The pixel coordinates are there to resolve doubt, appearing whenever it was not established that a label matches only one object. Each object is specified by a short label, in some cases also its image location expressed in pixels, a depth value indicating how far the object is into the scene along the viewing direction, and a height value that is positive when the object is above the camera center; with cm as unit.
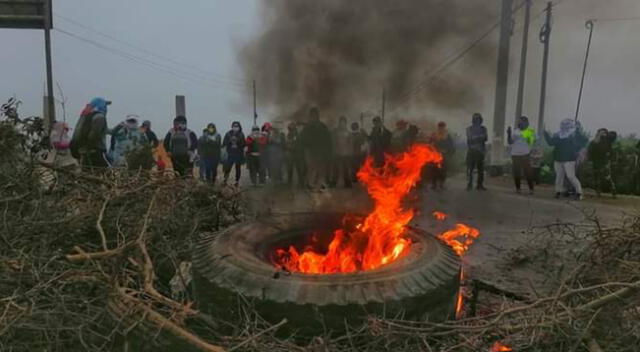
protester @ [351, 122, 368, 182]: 543 -10
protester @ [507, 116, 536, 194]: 960 -15
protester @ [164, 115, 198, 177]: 849 -18
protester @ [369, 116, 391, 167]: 545 -2
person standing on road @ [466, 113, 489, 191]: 926 +1
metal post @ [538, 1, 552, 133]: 2162 +281
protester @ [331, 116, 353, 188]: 557 -21
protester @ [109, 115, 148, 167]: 728 -12
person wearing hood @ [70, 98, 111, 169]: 625 -3
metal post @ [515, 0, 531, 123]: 1657 +268
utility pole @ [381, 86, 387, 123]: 554 +52
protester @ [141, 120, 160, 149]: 918 +0
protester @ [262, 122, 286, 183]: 845 -32
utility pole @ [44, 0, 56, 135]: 1156 +194
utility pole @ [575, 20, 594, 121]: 1514 +247
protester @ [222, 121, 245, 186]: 1037 -24
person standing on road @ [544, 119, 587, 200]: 877 -13
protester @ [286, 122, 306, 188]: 585 -28
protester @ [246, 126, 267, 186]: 1034 -36
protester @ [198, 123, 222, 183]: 977 -30
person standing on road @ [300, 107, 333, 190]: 547 -12
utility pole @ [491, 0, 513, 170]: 593 +97
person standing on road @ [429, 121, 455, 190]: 659 -19
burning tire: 264 -88
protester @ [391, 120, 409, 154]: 549 +4
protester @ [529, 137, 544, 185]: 1033 -39
